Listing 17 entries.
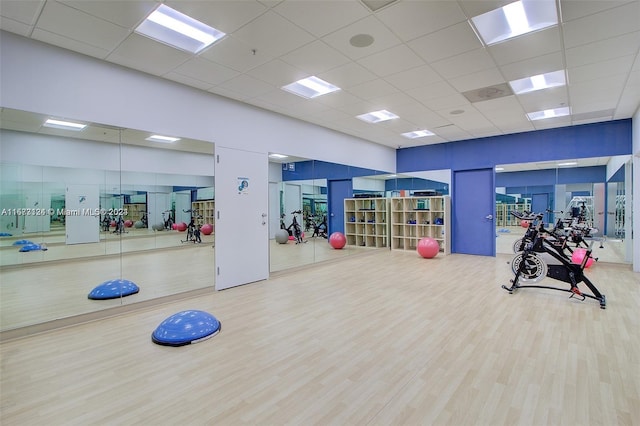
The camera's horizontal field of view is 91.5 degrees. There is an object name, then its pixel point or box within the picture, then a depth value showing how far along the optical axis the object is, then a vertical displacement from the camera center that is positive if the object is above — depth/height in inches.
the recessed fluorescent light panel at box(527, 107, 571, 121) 237.2 +75.6
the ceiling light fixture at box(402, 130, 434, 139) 306.4 +76.4
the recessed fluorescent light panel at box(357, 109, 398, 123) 248.2 +77.2
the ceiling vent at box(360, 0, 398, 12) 111.2 +74.4
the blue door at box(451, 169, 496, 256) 331.9 -3.1
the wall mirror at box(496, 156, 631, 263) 272.7 +12.1
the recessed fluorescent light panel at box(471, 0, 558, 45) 117.3 +76.4
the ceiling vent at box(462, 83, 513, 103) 191.5 +75.0
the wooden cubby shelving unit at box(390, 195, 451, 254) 342.0 -13.0
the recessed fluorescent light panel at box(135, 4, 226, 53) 125.0 +76.8
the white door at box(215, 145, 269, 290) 199.0 -5.0
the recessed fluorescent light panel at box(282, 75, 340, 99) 190.2 +77.6
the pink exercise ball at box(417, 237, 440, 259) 309.9 -38.6
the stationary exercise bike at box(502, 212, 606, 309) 172.4 -33.9
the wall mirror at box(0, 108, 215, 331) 147.2 -2.9
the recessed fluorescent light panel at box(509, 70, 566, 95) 180.2 +76.5
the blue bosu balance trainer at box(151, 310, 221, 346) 121.9 -48.4
